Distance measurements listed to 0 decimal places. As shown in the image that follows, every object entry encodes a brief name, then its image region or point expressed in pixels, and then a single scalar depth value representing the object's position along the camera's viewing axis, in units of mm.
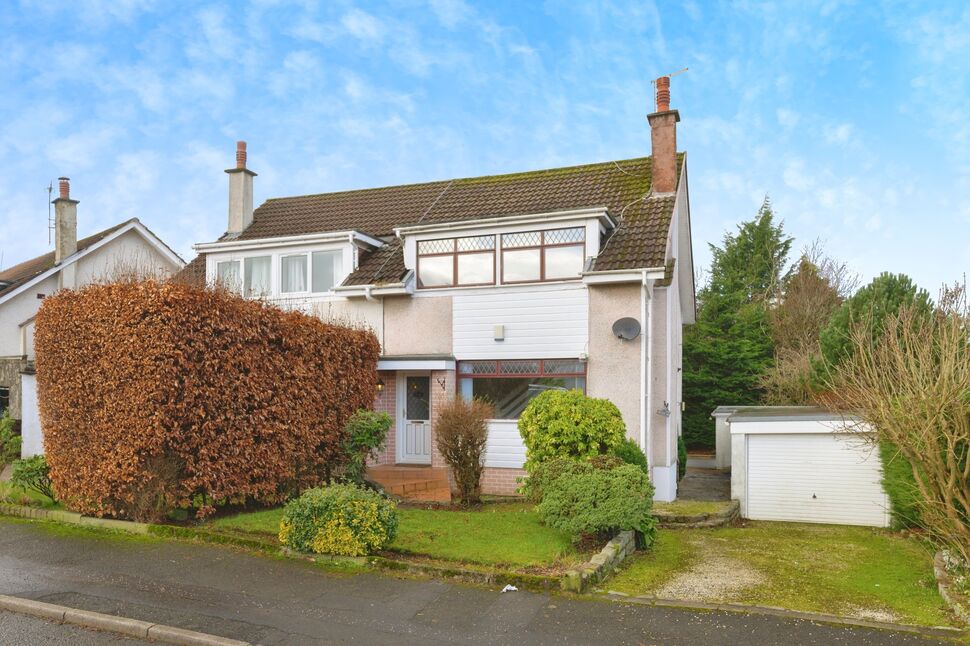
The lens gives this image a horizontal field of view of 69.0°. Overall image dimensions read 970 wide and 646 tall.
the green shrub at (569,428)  12576
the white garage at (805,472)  13430
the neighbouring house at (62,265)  22375
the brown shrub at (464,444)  13734
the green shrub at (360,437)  13414
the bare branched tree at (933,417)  8250
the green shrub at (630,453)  12922
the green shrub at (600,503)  9438
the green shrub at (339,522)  8883
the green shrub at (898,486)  12016
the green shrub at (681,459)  18547
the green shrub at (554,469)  10812
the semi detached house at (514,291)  14594
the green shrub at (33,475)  11922
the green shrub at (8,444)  15719
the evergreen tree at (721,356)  29906
